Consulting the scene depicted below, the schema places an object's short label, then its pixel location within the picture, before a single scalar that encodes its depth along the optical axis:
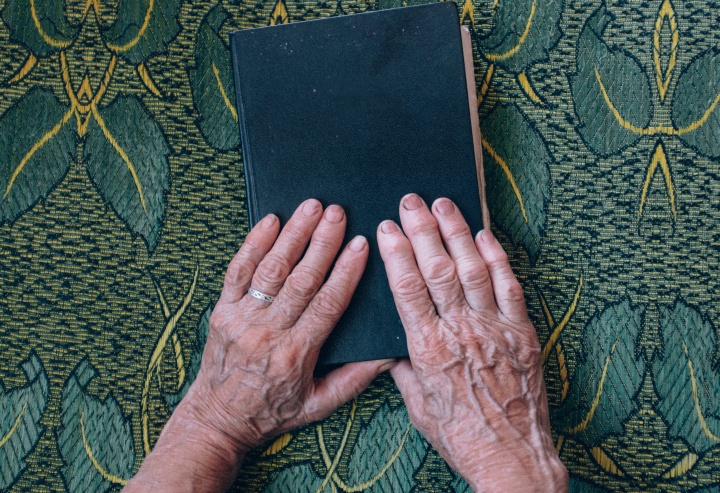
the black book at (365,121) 0.83
